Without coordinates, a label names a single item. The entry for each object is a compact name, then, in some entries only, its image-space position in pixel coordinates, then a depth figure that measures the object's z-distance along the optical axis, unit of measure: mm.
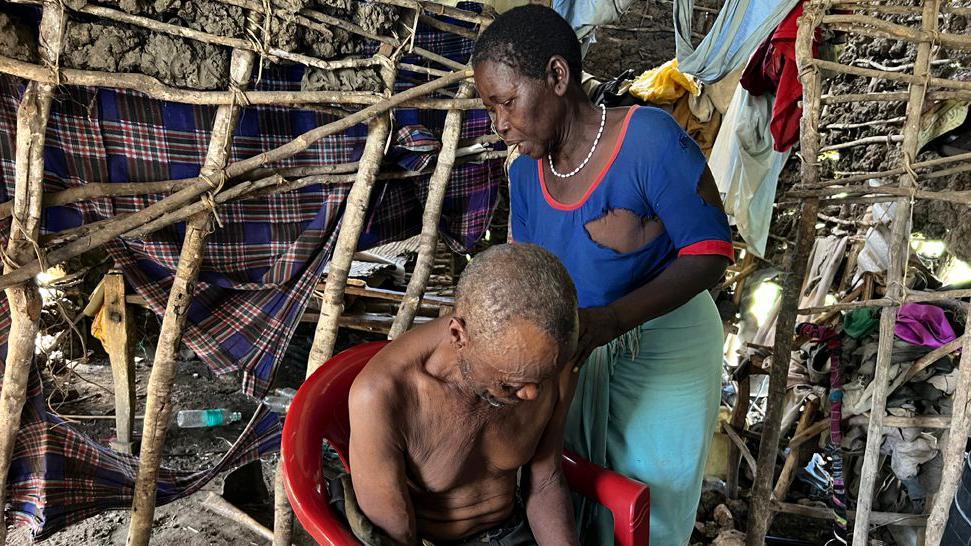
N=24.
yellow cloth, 3639
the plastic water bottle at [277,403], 2676
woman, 1498
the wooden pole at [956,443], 2482
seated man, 1168
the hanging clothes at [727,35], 2857
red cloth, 2844
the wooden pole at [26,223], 1853
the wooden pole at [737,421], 4105
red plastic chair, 1381
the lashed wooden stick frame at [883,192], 2381
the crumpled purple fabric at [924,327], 3055
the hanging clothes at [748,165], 3318
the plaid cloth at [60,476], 2217
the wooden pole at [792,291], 2451
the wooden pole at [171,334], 2164
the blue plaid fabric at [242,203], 2068
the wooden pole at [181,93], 1835
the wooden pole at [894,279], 2430
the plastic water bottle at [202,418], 3719
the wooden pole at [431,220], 2646
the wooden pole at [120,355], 3367
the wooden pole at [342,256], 2484
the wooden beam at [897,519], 3074
